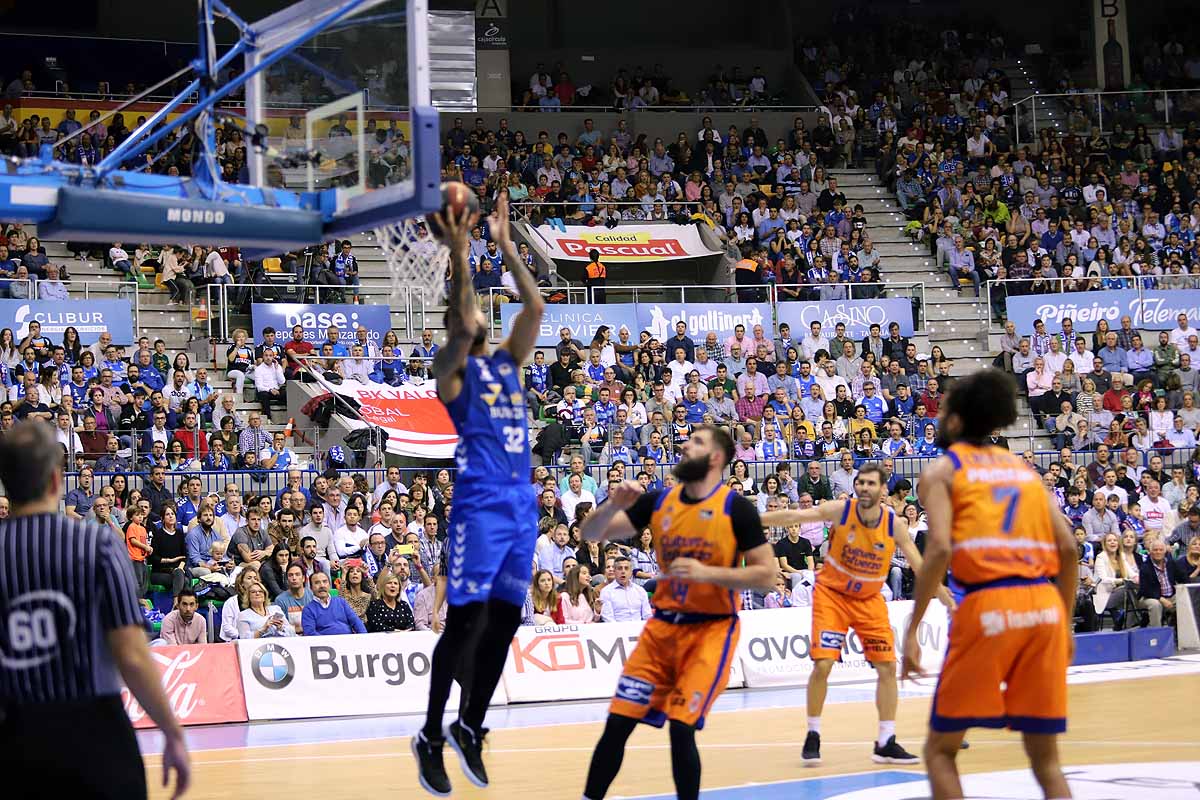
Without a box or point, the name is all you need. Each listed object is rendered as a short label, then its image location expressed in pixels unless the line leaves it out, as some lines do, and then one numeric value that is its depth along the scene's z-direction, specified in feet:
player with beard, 23.79
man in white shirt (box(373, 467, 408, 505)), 59.31
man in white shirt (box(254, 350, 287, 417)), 67.97
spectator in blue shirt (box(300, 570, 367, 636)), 49.06
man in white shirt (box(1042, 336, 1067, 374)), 79.66
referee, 15.16
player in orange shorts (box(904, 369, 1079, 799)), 19.74
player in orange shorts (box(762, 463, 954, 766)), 34.37
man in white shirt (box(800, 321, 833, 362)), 78.79
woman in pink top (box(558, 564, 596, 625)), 53.11
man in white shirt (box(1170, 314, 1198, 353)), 80.89
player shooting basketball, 22.66
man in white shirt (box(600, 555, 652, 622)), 53.83
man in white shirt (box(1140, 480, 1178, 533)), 66.74
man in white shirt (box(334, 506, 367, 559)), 55.21
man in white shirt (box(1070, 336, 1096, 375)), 79.66
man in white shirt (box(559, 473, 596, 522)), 61.05
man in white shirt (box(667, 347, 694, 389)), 73.92
